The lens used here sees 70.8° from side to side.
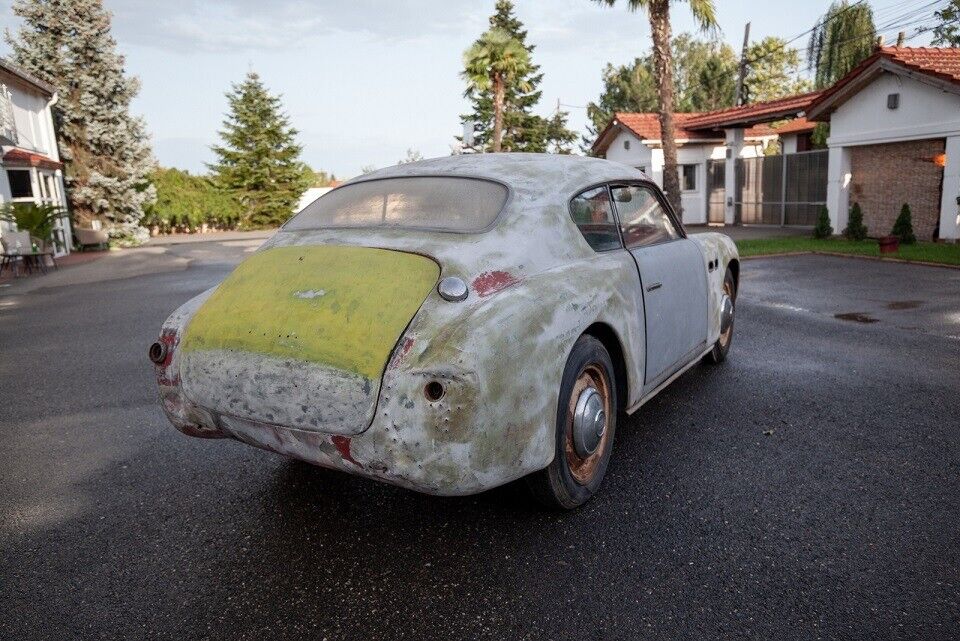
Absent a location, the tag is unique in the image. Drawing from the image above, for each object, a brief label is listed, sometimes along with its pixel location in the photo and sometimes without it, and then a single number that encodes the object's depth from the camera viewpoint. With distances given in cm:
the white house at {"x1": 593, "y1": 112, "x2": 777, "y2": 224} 2552
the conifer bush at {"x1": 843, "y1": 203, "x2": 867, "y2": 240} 1628
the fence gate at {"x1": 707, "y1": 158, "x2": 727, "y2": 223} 2505
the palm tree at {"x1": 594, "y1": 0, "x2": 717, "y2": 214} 1590
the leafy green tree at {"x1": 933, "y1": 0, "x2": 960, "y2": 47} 2432
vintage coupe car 246
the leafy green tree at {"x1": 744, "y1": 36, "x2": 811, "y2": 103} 5469
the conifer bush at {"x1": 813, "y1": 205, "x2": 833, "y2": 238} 1700
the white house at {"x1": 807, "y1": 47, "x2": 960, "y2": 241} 1451
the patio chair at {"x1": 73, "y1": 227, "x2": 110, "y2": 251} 2470
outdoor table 1620
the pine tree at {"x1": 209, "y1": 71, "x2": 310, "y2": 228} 4159
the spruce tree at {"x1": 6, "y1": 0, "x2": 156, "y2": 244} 2595
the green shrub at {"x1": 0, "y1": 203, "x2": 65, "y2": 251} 1806
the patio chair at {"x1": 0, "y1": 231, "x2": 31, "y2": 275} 1655
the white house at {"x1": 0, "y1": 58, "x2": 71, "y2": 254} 2003
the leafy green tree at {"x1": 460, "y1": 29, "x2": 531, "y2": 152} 2836
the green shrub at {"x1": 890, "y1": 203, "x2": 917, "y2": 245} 1493
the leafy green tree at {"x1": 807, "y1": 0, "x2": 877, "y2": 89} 2803
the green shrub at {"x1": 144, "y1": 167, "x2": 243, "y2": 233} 3728
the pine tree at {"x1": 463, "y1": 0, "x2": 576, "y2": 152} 3803
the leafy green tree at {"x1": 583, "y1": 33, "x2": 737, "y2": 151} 5231
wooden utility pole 3275
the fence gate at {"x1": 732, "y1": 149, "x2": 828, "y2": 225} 2023
